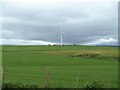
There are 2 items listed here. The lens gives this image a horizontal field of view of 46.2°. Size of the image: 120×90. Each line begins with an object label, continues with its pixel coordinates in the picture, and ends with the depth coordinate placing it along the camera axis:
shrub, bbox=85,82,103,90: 6.25
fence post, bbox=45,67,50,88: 7.37
